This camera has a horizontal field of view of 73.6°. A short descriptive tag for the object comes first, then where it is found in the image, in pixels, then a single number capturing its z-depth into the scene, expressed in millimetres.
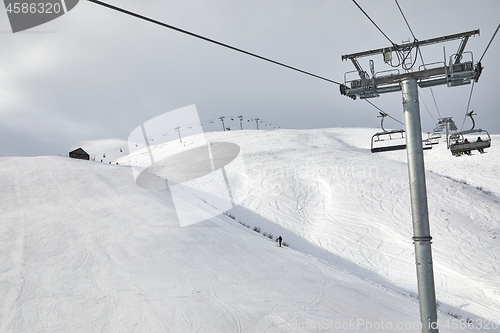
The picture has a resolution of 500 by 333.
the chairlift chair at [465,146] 20203
